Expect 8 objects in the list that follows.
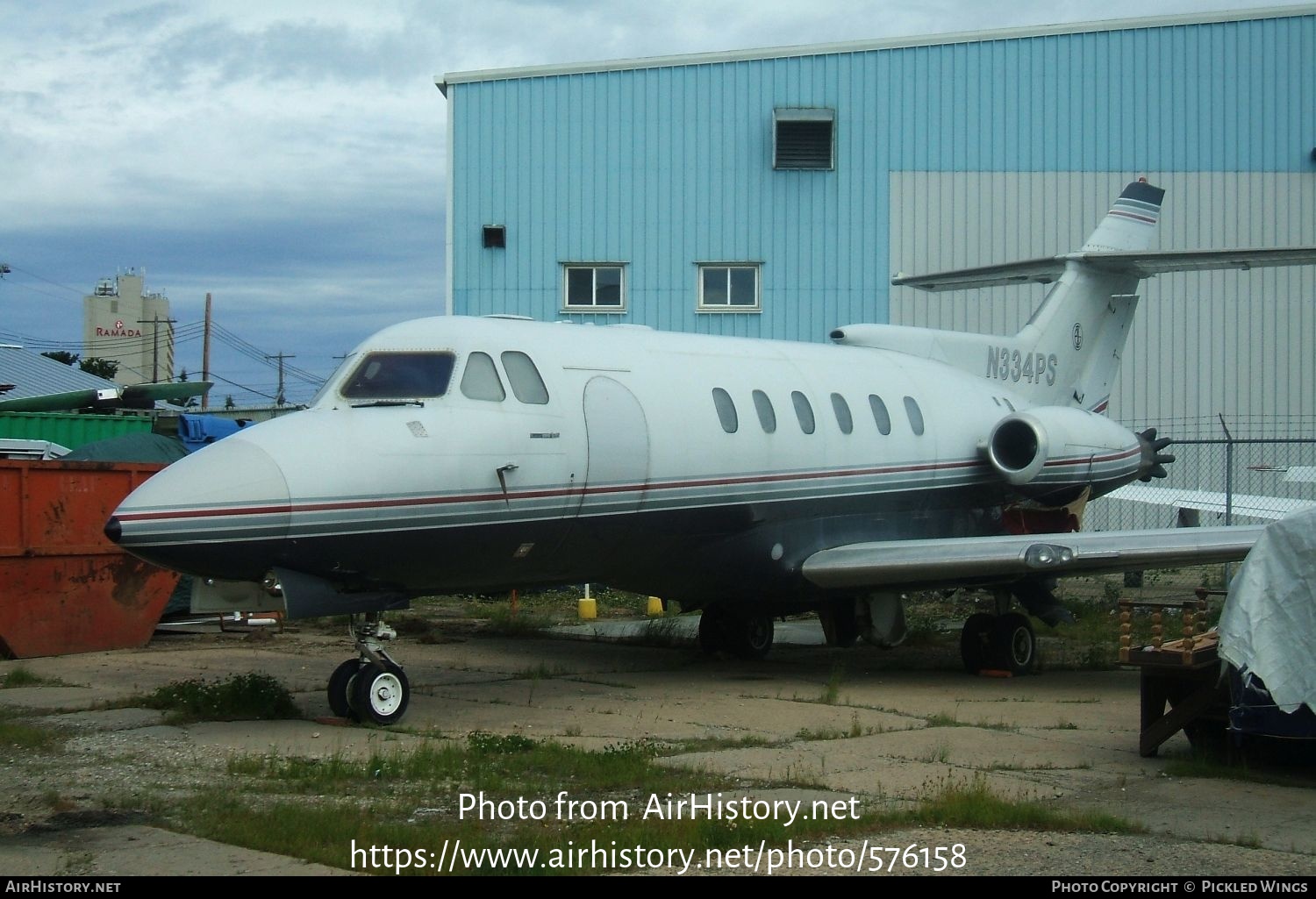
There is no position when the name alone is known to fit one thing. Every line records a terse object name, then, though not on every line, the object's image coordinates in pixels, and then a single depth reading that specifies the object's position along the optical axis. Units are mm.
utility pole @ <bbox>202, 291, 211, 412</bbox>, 71625
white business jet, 9828
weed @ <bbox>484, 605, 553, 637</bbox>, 17062
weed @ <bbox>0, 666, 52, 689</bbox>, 12297
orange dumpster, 14484
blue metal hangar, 23625
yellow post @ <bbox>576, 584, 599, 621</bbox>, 19438
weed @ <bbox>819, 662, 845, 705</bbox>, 11867
